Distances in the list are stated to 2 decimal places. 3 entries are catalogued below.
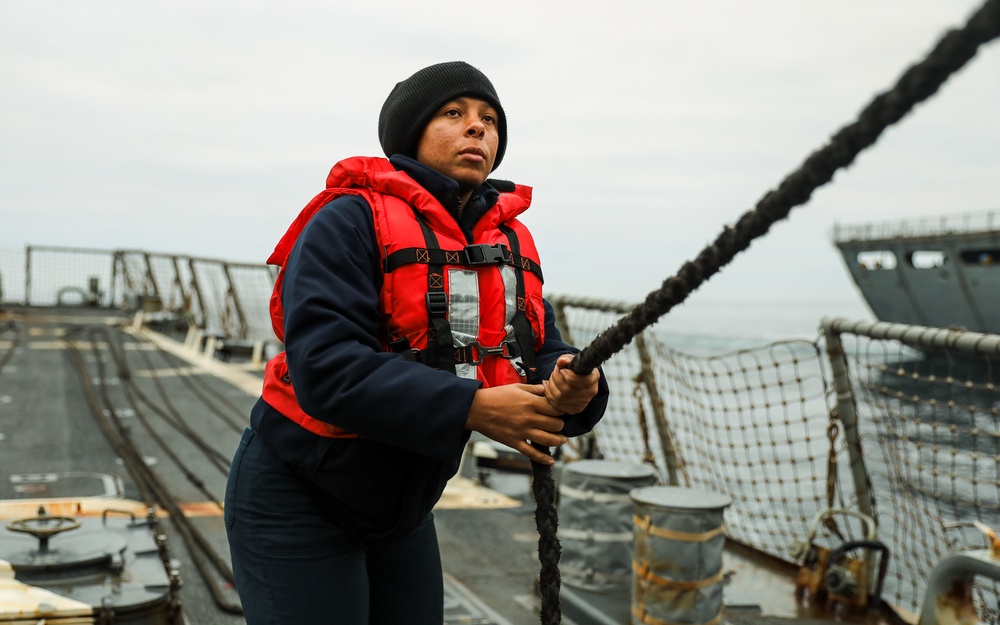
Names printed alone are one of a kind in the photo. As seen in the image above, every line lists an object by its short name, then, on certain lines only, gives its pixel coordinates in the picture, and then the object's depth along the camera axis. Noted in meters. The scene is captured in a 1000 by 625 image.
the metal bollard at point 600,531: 3.56
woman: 1.34
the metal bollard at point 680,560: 3.09
